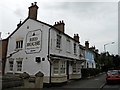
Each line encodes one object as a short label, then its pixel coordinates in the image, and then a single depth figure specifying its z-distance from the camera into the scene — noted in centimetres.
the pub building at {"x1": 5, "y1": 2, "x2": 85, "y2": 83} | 989
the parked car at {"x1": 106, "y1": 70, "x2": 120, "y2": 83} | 1046
